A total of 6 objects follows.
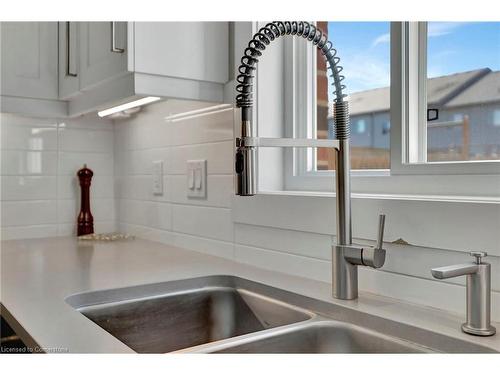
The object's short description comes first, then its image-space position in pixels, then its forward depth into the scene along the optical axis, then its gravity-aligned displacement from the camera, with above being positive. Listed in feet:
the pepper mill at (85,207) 6.61 -0.34
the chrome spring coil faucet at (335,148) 2.84 +0.21
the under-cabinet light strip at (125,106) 4.60 +0.83
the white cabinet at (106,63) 4.18 +1.19
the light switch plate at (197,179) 5.12 +0.04
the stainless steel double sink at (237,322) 2.63 -0.93
